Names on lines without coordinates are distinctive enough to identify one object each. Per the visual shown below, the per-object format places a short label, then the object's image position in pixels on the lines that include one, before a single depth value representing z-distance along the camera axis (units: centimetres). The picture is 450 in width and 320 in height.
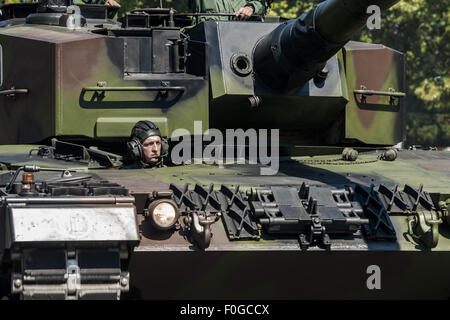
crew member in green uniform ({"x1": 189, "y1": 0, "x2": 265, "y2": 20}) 2453
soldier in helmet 1975
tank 1525
